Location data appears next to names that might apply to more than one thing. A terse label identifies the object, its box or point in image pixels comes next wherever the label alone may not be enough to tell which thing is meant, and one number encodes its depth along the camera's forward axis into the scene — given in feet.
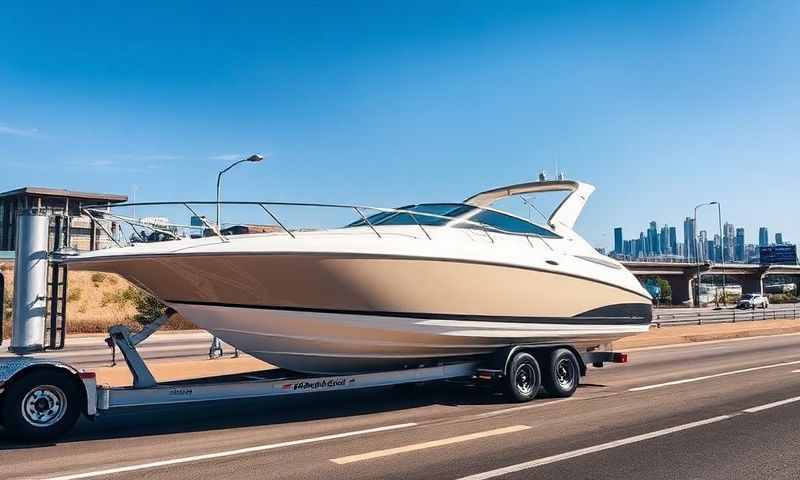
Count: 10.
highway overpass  232.43
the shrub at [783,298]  236.30
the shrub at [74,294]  134.31
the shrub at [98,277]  150.82
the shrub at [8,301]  92.63
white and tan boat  24.38
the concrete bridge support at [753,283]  280.31
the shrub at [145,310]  93.97
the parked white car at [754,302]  176.24
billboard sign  269.03
